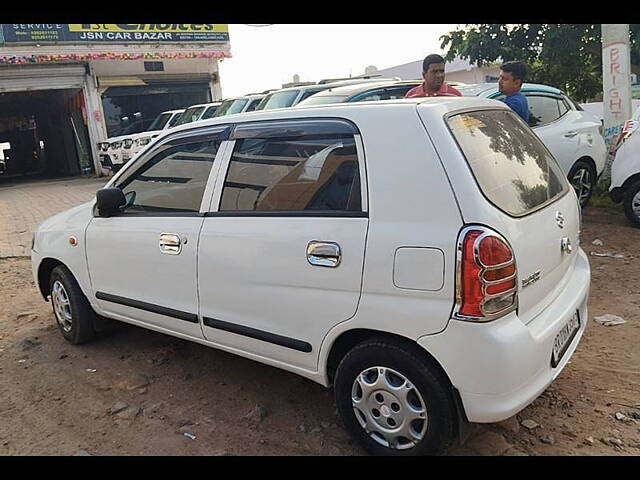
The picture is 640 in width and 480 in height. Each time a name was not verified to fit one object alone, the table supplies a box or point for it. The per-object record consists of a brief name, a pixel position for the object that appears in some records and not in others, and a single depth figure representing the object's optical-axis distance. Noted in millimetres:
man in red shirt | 5375
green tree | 11133
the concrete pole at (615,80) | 7723
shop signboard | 16820
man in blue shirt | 5375
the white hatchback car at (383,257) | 2420
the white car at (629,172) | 6414
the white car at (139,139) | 15945
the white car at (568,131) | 6797
